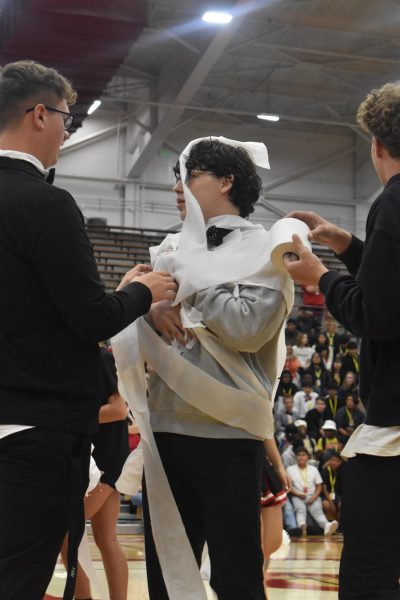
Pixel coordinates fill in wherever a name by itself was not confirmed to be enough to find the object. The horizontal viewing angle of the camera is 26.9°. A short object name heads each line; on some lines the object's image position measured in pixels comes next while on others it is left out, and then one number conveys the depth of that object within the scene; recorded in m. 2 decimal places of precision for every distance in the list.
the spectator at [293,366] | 15.30
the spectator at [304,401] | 14.03
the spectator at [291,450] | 12.33
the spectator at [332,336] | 16.44
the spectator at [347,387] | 14.18
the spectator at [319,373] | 15.16
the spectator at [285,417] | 13.20
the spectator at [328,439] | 12.97
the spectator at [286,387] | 14.13
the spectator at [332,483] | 12.06
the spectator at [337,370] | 15.27
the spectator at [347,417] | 13.15
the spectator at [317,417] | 13.47
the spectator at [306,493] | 11.64
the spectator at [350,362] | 15.32
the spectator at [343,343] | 16.20
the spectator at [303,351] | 16.11
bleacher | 18.75
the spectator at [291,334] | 16.92
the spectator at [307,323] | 17.38
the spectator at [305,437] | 12.80
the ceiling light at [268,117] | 19.02
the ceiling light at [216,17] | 13.09
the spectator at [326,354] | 16.05
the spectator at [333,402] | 14.04
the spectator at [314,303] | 19.38
